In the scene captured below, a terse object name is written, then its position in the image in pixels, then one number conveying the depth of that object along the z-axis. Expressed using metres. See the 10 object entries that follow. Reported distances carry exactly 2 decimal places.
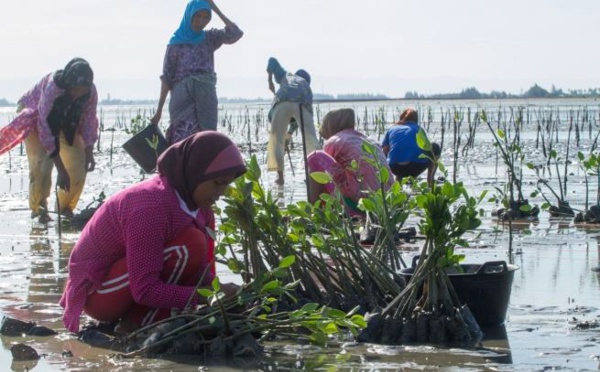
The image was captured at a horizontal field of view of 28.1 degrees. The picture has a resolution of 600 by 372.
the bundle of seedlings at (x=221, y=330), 4.56
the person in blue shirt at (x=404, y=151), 10.30
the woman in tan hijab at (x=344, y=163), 7.93
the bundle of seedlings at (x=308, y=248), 5.19
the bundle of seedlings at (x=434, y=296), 4.82
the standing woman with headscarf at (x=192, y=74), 9.92
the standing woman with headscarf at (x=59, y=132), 8.84
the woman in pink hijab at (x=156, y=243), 4.85
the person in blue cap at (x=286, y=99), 12.34
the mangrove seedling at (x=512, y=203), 7.54
